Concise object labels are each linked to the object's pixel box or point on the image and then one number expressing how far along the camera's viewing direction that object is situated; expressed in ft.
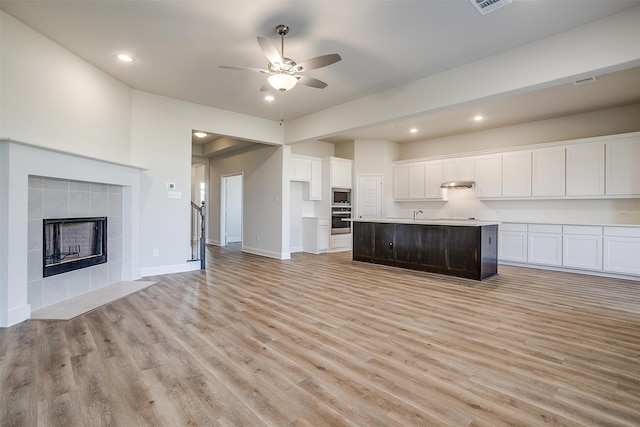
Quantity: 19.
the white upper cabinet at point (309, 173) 25.89
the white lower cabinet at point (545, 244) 18.92
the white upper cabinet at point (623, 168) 17.38
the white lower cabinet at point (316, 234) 26.13
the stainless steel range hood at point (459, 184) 23.40
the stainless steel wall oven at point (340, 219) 27.17
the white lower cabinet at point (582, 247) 17.53
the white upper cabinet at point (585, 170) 18.45
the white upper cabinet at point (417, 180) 25.71
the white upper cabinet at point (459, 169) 23.75
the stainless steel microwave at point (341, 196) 27.09
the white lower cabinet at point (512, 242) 20.33
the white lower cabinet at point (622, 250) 16.44
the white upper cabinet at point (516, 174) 21.04
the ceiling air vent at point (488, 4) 9.33
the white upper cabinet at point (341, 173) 26.84
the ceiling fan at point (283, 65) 10.12
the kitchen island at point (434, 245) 16.43
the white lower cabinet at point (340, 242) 27.17
